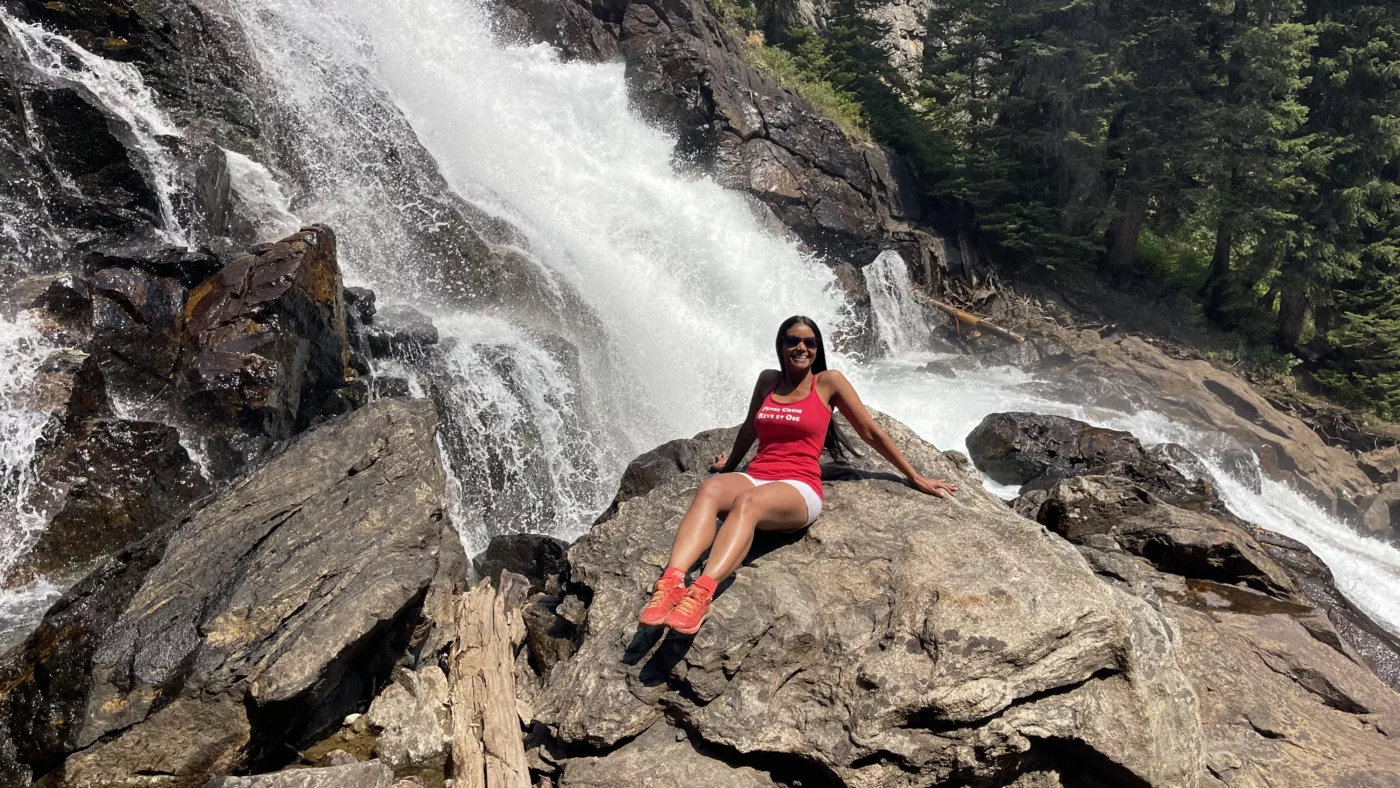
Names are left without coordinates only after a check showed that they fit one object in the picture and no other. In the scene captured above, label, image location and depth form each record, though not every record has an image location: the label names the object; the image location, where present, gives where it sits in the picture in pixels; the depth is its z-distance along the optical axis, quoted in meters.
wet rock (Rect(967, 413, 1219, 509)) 13.12
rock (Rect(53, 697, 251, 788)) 4.30
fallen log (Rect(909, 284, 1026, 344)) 21.72
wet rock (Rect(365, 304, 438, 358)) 11.00
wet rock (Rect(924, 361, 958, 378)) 19.56
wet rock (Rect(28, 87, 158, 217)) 9.76
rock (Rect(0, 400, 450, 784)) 4.46
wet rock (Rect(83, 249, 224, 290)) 9.00
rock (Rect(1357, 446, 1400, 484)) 17.89
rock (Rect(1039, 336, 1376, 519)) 17.17
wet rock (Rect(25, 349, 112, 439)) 7.50
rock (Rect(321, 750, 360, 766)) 4.57
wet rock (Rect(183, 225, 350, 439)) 8.66
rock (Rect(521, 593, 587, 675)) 4.98
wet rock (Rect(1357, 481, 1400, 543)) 16.31
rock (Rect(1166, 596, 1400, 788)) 4.16
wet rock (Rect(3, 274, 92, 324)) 8.09
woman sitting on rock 3.92
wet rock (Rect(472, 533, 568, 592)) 8.36
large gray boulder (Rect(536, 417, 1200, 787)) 3.52
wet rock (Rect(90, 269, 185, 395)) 8.35
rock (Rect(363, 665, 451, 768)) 4.76
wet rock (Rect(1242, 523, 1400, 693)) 7.30
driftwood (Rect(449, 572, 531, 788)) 4.23
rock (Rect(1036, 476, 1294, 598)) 6.71
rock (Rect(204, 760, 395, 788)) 3.89
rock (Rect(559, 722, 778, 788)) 3.53
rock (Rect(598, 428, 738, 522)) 7.71
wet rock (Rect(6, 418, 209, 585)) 7.14
